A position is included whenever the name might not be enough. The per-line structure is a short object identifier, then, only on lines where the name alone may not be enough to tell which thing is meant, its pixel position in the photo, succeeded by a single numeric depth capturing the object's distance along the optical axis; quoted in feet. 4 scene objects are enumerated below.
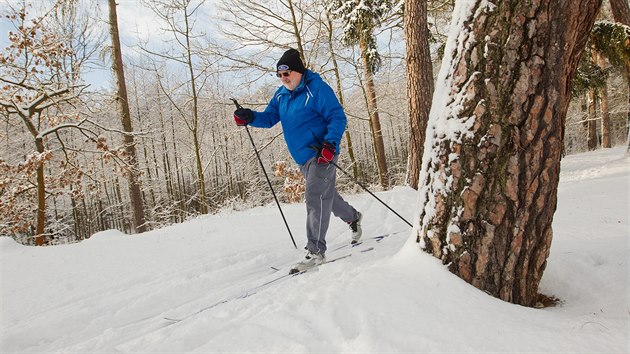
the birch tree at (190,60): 37.81
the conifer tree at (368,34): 33.22
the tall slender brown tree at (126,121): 28.37
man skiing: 9.75
